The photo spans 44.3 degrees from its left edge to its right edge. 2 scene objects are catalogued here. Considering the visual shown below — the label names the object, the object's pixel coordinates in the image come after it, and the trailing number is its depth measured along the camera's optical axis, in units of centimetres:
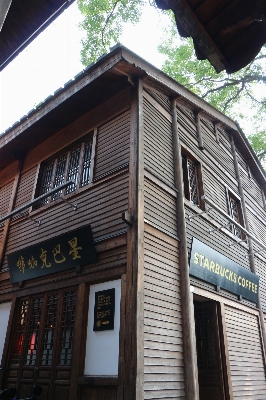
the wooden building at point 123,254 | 610
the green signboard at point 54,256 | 707
